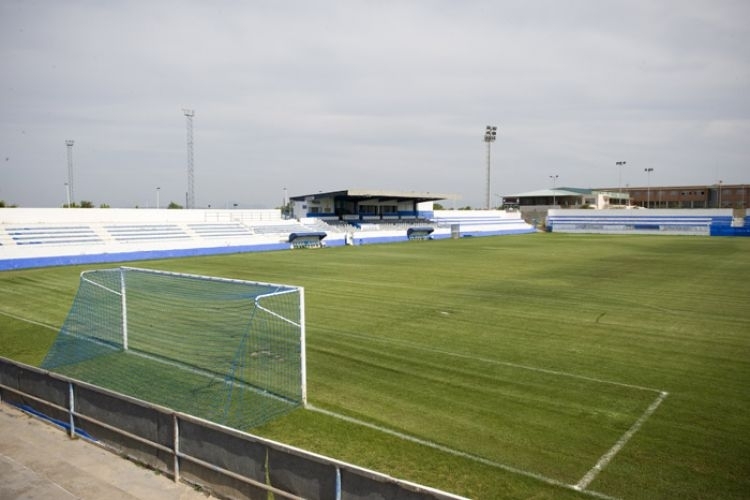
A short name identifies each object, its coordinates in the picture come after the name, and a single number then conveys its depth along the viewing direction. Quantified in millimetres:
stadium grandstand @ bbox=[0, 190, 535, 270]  32375
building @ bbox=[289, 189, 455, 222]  55438
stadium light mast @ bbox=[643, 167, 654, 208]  109625
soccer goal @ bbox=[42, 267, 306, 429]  8945
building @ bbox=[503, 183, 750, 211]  102688
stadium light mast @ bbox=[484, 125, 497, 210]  75762
